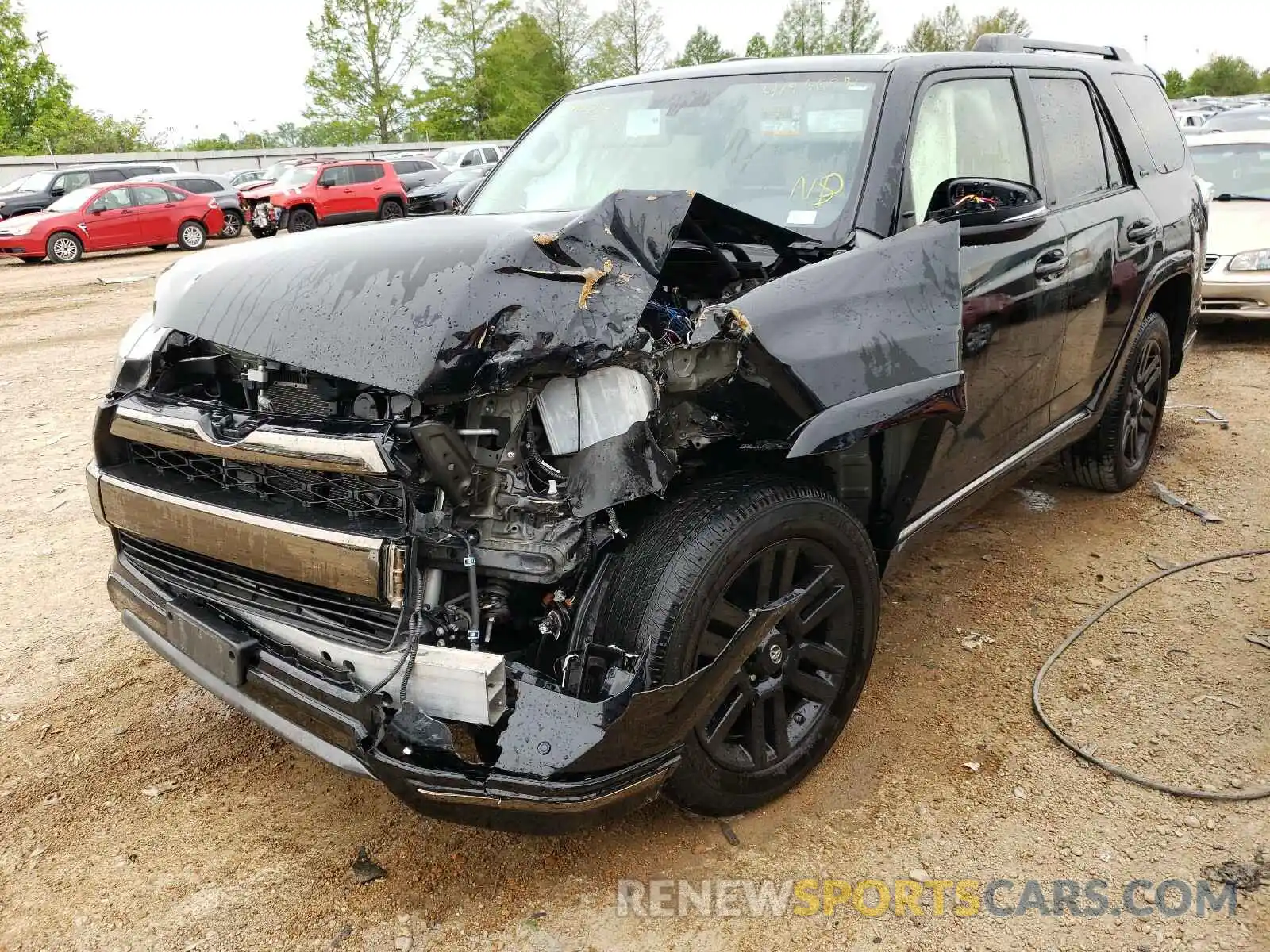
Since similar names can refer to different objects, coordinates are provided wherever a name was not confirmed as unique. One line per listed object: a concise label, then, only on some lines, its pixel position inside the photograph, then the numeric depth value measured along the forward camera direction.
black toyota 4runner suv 2.06
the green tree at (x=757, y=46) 54.88
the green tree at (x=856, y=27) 54.62
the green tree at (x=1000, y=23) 52.12
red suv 20.05
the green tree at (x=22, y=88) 42.09
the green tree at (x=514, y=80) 49.78
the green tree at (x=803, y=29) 54.97
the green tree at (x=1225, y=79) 74.00
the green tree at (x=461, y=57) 50.19
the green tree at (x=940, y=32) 53.69
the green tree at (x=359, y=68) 47.53
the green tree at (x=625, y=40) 52.00
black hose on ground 2.60
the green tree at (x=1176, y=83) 71.25
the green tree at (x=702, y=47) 57.59
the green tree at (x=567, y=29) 52.41
